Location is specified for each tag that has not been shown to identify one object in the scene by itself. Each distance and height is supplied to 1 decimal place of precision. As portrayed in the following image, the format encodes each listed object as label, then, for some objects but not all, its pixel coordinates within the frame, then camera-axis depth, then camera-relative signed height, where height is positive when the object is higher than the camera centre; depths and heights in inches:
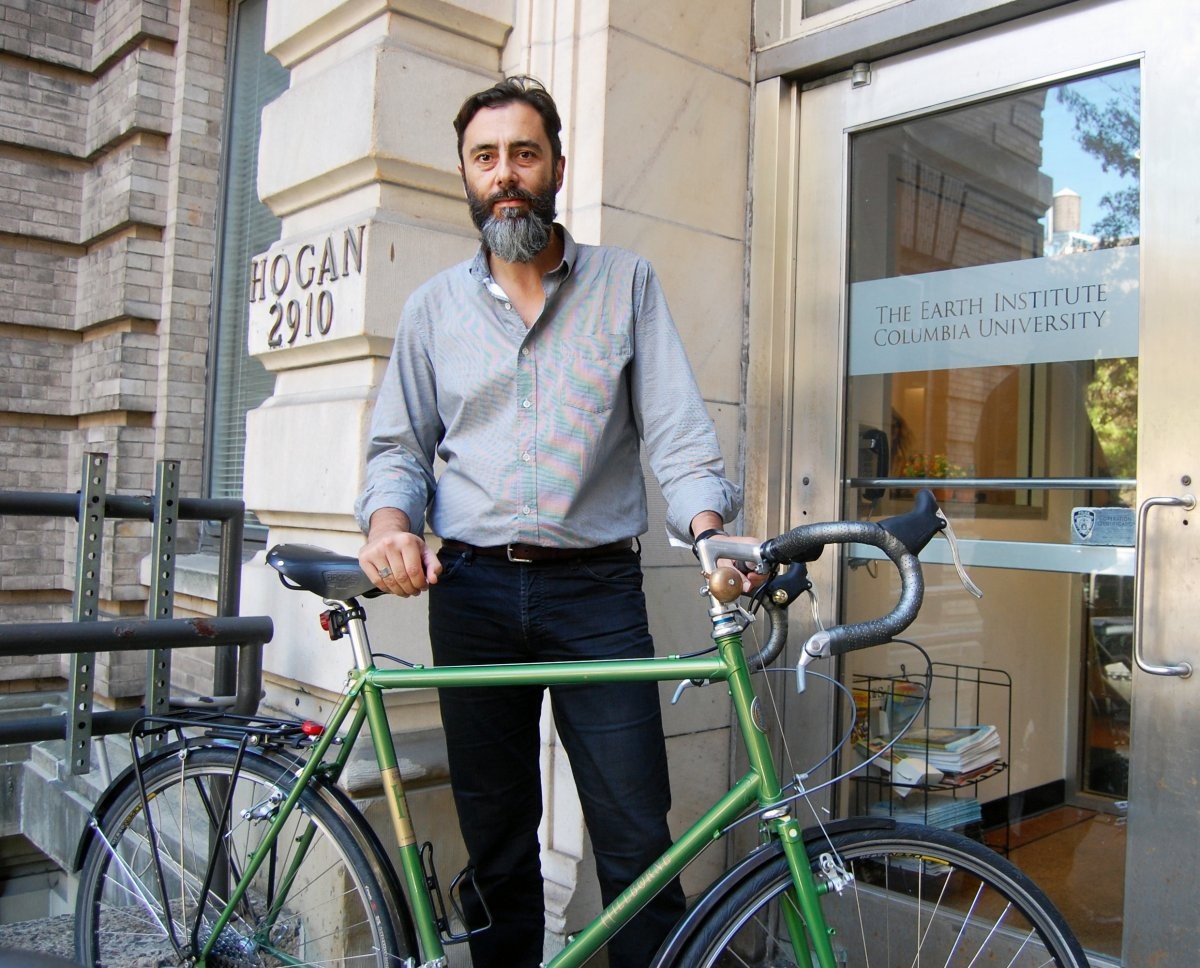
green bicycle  71.4 -25.2
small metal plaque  106.2 +1.5
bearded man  88.3 +3.2
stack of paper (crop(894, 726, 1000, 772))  122.2 -23.4
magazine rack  121.3 -22.1
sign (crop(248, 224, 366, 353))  133.2 +29.0
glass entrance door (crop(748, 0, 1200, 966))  102.5 +16.4
